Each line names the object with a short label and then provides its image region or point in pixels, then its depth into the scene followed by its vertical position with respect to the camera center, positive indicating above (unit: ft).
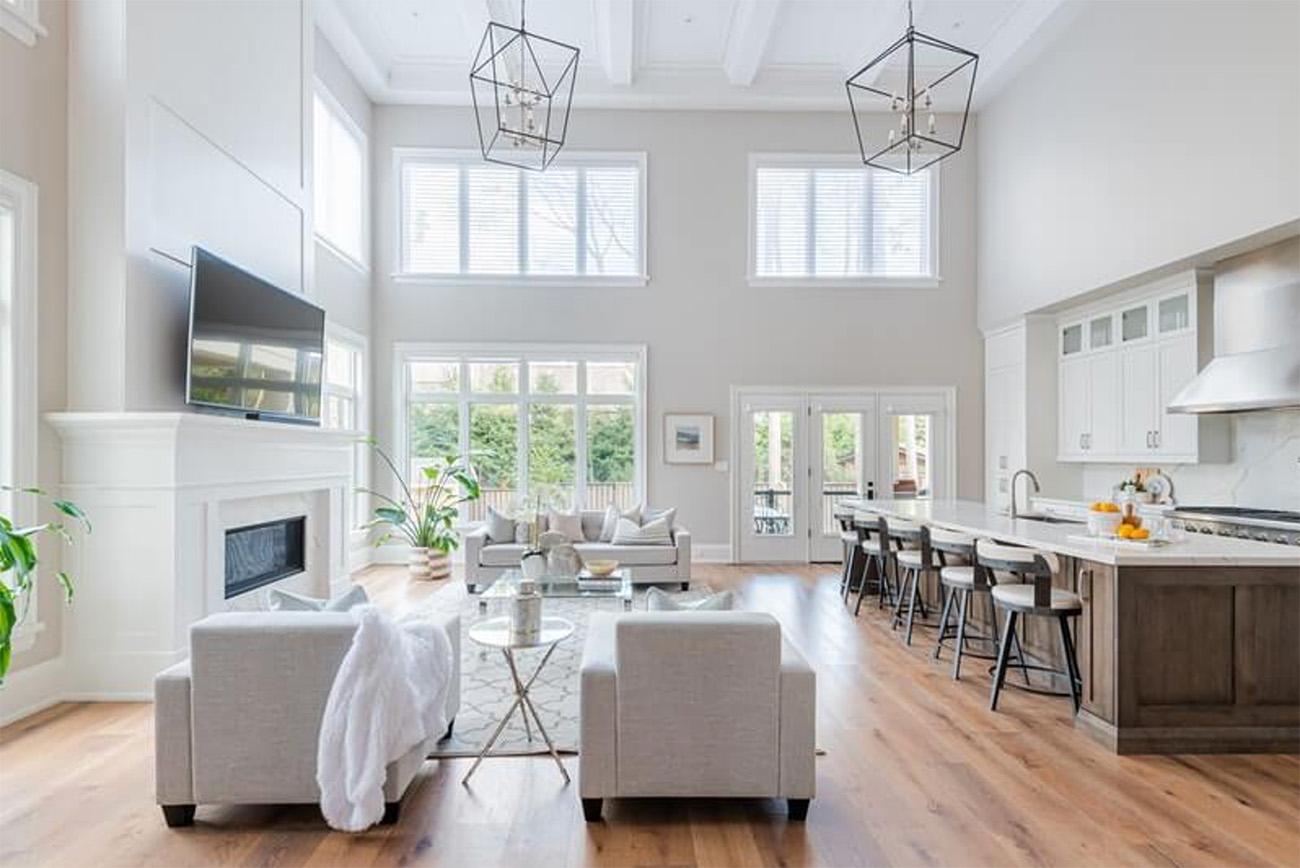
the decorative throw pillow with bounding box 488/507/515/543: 22.65 -3.01
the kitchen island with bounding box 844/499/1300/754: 10.77 -3.30
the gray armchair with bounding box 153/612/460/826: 8.28 -3.28
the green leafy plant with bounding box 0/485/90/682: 8.00 -1.49
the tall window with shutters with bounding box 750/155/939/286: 28.76 +8.79
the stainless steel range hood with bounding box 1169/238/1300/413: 16.43 +2.47
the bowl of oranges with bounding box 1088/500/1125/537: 12.32 -1.46
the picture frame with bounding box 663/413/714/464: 28.37 -0.09
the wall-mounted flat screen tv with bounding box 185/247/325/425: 14.28 +2.04
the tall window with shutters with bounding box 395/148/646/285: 28.19 +8.75
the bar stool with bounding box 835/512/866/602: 21.07 -3.79
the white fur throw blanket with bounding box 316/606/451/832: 7.92 -3.36
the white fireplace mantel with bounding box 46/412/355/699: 12.86 -2.15
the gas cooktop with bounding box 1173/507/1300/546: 15.78 -2.07
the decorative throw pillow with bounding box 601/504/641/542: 23.90 -2.88
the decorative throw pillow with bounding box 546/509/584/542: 23.66 -3.02
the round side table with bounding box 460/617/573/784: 9.39 -2.78
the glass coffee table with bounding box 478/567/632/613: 15.97 -3.62
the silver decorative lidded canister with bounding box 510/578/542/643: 9.56 -2.50
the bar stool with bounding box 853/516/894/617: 18.57 -3.09
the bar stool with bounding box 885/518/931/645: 16.61 -3.01
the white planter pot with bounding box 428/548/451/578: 24.81 -4.63
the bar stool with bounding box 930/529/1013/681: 14.03 -2.91
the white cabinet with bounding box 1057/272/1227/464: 19.16 +1.93
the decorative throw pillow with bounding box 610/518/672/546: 22.89 -3.25
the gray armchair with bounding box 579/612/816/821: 8.43 -3.38
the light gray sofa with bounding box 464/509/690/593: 22.03 -3.93
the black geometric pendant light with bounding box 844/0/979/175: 26.40 +13.72
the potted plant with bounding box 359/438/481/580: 24.82 -2.90
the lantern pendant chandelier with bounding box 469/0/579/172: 25.75 +13.39
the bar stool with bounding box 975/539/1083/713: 11.87 -2.80
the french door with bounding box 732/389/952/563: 28.53 -0.98
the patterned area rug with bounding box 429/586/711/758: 10.86 -4.84
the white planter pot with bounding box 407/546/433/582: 24.71 -4.60
